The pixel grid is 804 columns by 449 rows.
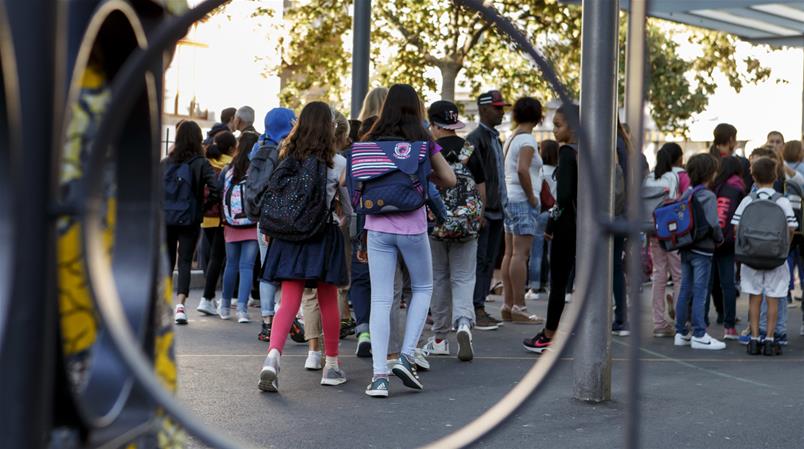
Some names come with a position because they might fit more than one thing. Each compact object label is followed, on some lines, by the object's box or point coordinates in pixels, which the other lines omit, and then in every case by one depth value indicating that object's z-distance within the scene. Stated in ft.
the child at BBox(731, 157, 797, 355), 27.61
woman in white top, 32.12
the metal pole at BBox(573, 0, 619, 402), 19.51
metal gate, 5.08
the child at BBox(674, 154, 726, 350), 28.35
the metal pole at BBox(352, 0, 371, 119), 37.01
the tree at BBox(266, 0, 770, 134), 67.56
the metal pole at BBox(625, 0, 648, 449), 5.24
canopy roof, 49.71
